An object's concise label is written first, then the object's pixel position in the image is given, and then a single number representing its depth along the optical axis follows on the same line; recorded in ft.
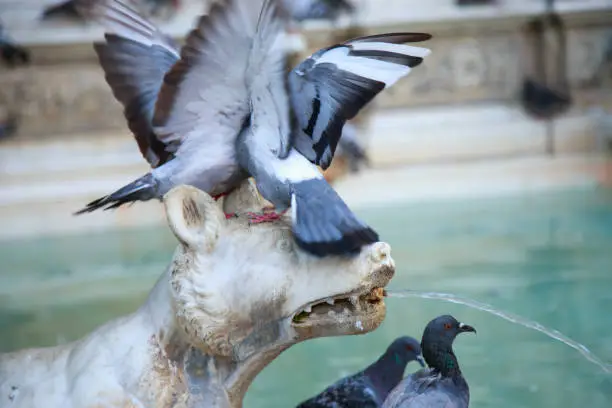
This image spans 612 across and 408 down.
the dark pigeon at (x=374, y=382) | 18.61
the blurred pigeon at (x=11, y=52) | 55.26
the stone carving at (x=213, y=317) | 11.98
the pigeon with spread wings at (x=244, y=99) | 13.00
